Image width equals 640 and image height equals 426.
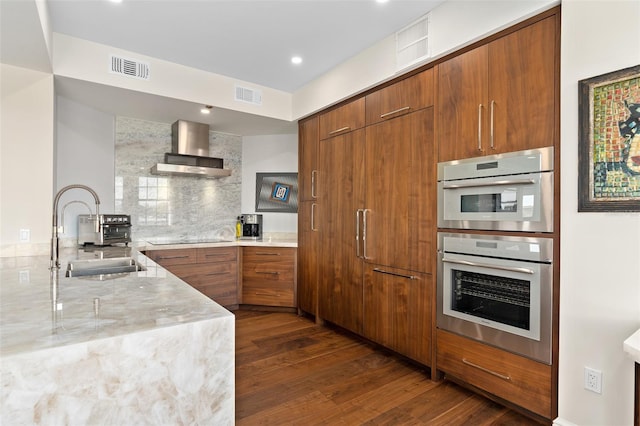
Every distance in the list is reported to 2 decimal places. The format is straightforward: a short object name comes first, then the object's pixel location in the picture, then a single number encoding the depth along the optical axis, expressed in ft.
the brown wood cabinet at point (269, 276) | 13.48
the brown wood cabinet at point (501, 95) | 6.17
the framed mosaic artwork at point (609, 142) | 5.16
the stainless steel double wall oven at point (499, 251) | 6.19
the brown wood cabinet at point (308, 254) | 12.21
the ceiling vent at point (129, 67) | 9.92
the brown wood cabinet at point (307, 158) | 12.29
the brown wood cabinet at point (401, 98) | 8.36
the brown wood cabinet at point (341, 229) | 10.36
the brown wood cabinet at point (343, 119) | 10.38
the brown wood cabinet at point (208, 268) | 12.34
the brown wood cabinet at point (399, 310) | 8.29
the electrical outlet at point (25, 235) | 8.91
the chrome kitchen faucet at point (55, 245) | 6.62
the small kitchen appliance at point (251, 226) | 15.52
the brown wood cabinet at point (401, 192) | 8.27
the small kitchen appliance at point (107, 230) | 10.98
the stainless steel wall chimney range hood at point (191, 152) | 13.43
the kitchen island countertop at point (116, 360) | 2.69
